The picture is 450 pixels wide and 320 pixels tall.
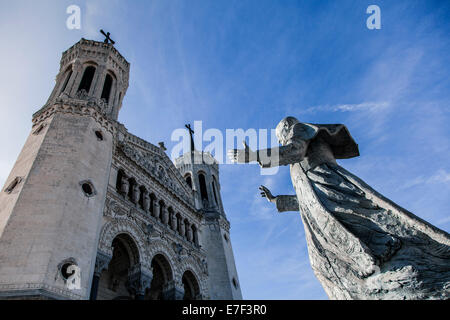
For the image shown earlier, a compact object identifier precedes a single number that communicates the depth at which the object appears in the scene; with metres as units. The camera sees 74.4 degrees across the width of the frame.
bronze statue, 2.28
